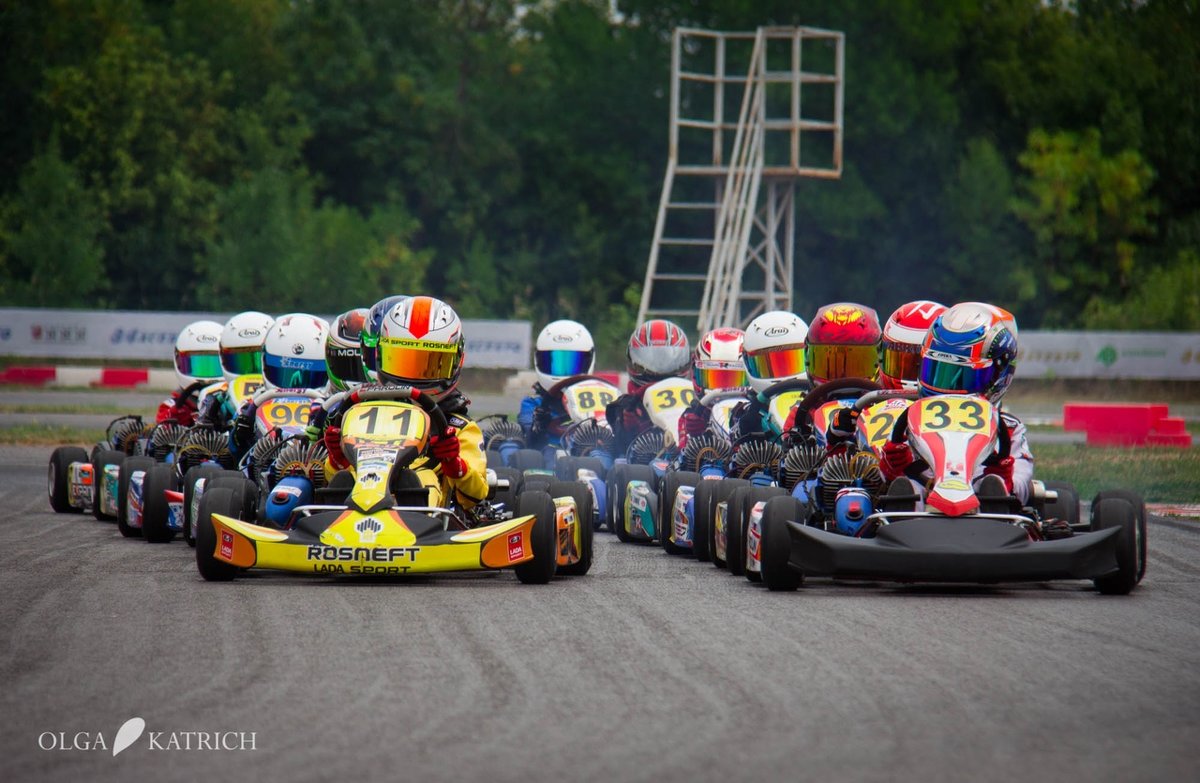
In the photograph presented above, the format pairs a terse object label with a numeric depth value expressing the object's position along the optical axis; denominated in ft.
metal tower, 205.36
